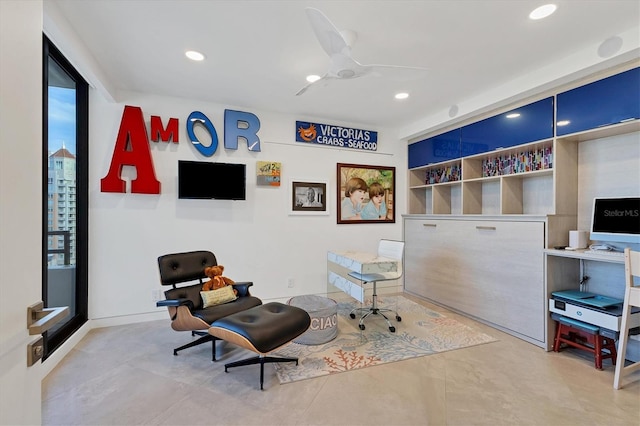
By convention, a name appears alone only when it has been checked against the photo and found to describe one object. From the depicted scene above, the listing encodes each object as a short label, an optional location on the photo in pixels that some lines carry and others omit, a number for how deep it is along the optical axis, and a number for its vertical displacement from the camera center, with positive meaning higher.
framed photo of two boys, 4.47 +0.32
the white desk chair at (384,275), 3.37 -0.72
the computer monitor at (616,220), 2.42 -0.04
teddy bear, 2.87 -0.65
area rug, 2.48 -1.27
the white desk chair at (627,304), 2.15 -0.65
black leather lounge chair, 2.52 -0.77
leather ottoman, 2.12 -0.87
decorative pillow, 2.73 -0.78
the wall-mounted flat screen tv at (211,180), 3.52 +0.40
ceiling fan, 1.73 +1.10
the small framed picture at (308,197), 4.20 +0.23
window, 2.44 +0.21
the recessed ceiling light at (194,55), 2.62 +1.41
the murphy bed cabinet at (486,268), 2.93 -0.64
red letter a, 3.27 +0.63
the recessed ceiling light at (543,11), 2.01 +1.40
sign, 4.23 +1.16
